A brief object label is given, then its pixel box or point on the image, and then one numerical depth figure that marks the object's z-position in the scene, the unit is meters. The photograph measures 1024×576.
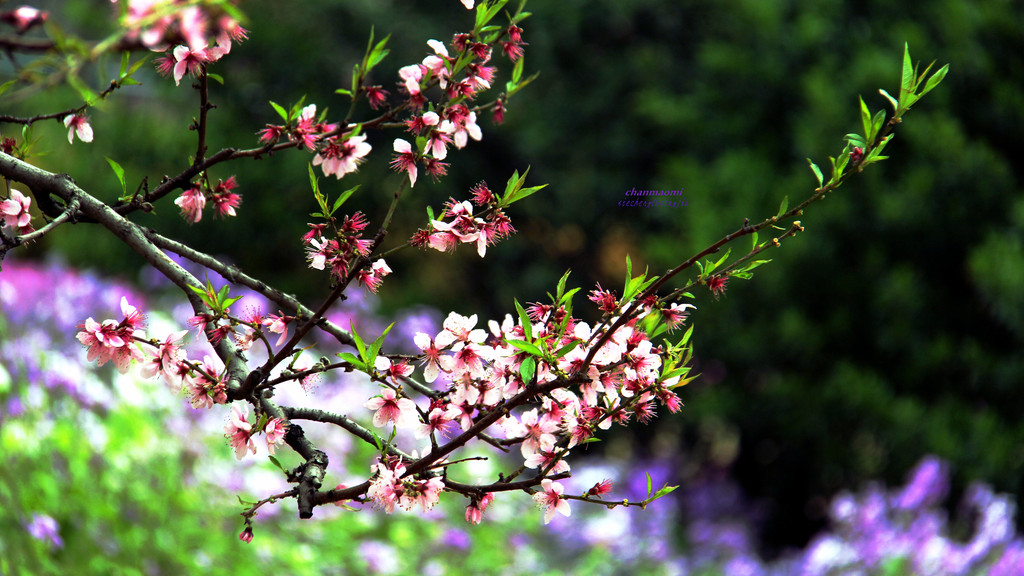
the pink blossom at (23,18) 2.32
